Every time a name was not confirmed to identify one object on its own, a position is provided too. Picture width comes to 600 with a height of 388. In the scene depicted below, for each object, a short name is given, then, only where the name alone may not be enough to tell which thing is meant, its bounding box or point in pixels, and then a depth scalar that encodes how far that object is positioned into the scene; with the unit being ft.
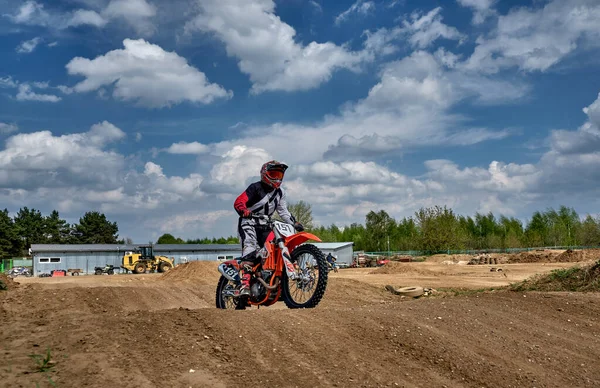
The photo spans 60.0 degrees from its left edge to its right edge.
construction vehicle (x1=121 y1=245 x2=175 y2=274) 180.34
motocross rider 31.04
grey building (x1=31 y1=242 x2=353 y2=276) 213.66
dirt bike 28.40
